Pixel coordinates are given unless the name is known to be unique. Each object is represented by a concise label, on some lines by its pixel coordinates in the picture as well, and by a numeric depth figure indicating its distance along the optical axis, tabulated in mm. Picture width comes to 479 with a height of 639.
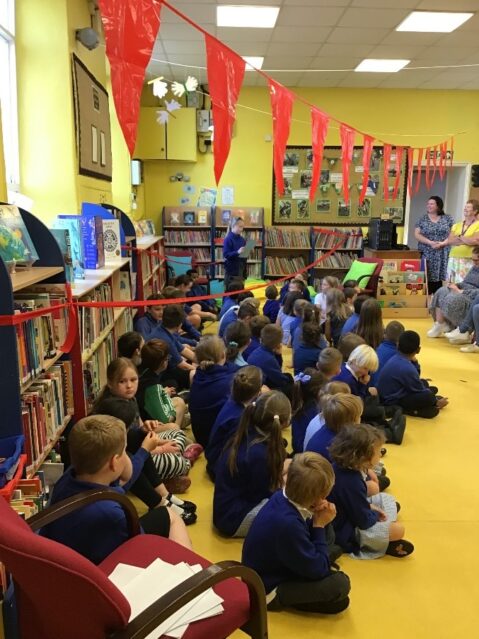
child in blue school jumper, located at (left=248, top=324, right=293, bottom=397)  3844
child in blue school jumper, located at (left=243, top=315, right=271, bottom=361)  4395
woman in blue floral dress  7738
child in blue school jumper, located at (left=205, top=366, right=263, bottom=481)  2732
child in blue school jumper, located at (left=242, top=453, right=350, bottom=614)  1898
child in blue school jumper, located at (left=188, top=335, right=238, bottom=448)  3191
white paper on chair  1353
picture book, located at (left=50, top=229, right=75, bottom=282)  2954
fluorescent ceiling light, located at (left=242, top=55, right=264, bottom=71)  7171
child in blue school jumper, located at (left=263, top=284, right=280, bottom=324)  6059
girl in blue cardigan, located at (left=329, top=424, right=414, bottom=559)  2281
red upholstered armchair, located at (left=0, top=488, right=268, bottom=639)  1047
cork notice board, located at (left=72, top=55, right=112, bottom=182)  4297
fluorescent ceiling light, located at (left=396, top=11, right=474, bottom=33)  5535
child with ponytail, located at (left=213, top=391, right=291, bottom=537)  2363
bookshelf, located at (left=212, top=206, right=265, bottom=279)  8836
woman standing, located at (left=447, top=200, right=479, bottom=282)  6617
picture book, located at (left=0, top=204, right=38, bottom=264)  2305
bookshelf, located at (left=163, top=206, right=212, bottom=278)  8836
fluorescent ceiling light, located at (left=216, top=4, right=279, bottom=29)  5465
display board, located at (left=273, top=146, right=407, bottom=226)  9148
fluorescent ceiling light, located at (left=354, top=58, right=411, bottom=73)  7328
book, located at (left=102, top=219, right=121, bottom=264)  4164
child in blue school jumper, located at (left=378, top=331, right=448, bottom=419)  3936
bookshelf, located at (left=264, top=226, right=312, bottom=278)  8945
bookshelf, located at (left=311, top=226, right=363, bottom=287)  9000
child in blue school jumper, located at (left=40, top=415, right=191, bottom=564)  1685
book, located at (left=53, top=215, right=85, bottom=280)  3594
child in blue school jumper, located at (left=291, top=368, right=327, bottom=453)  3121
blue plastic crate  1740
